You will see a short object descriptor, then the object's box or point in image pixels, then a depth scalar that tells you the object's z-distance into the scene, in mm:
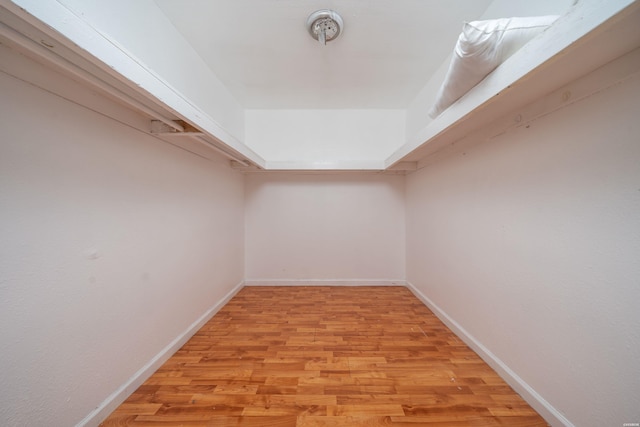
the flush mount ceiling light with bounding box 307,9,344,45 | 1508
